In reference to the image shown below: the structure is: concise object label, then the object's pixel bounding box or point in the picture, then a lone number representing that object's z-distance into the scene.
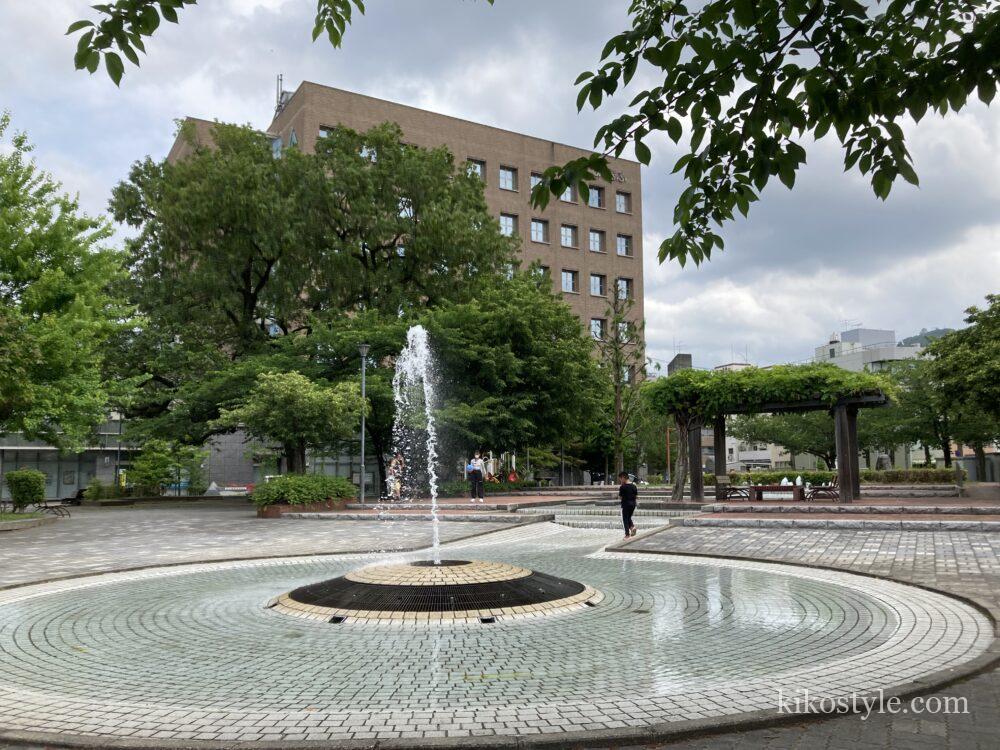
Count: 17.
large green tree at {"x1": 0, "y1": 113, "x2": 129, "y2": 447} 20.98
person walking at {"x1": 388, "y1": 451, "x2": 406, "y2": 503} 30.26
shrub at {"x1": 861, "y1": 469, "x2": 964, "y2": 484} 34.81
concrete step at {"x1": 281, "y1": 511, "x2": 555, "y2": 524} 20.64
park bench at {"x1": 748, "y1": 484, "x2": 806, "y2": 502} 23.09
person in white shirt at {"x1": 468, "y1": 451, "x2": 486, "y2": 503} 25.75
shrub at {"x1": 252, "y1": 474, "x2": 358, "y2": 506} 23.39
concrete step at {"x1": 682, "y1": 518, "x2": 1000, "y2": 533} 14.59
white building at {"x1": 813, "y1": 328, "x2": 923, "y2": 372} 87.39
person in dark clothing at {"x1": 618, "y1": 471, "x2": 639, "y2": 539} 15.86
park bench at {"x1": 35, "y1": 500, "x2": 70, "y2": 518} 24.40
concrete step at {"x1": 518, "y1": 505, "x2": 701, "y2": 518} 21.75
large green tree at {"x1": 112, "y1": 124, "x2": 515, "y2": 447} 30.95
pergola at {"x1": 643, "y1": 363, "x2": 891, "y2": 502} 21.92
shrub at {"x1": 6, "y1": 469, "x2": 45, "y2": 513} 24.91
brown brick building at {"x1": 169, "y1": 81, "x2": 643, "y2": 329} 46.59
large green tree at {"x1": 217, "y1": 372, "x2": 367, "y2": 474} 23.91
